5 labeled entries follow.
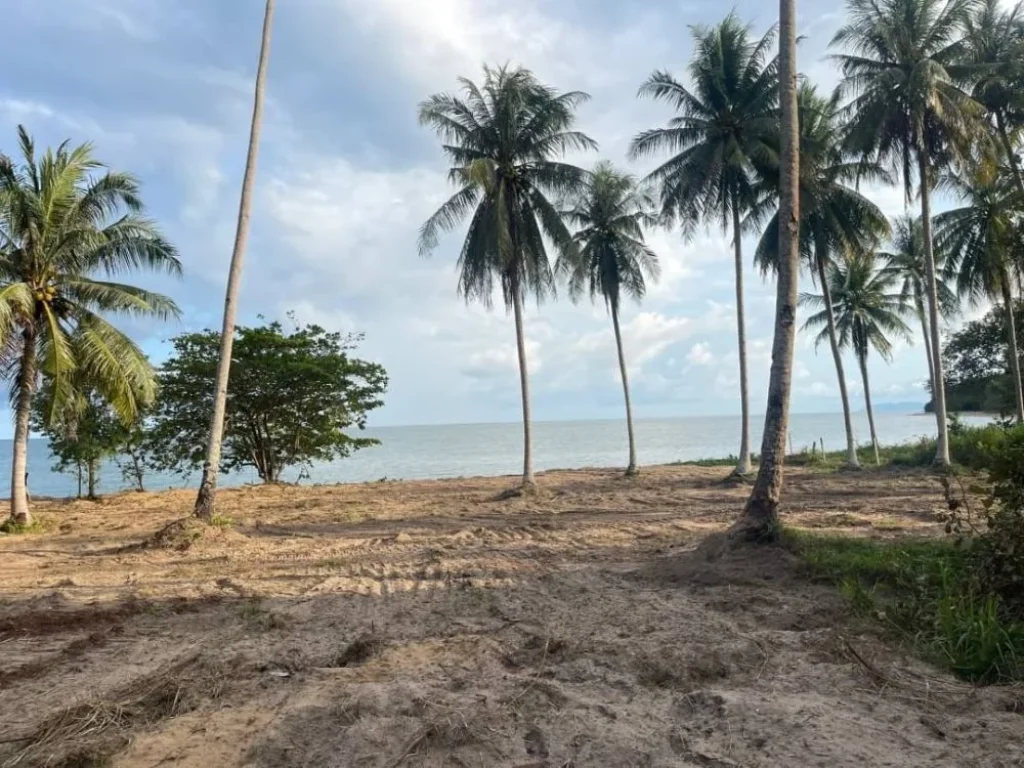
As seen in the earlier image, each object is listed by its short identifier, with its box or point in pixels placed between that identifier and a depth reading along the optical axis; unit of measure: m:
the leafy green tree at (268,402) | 19.67
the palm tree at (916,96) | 15.50
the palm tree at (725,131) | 17.36
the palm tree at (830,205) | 18.73
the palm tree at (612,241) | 21.08
